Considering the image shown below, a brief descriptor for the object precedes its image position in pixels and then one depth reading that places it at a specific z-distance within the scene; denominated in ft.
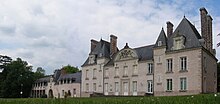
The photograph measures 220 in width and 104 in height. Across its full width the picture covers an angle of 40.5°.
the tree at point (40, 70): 386.59
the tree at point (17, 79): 214.90
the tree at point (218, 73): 151.94
